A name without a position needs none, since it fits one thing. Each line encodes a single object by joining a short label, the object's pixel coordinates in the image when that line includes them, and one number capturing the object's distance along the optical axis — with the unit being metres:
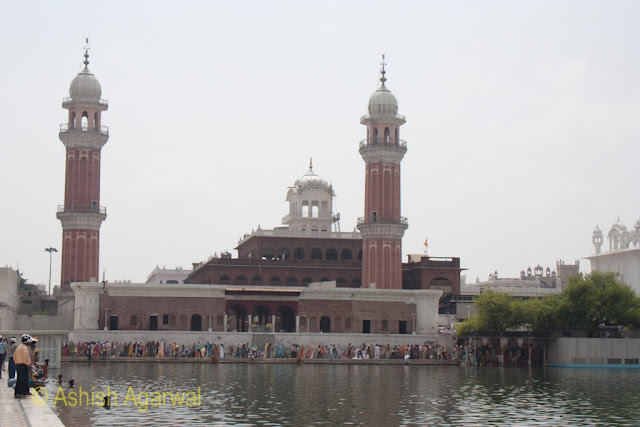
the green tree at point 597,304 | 62.09
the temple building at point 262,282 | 71.19
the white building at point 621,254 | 89.25
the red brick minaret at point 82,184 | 75.38
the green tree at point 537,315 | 63.75
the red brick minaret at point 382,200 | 78.94
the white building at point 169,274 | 127.19
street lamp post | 93.00
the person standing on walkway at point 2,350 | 32.47
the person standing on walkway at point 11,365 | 28.30
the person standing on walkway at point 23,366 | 24.64
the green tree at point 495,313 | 64.19
